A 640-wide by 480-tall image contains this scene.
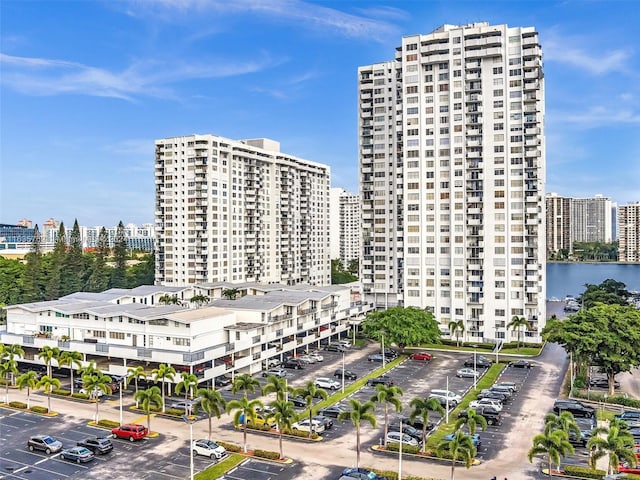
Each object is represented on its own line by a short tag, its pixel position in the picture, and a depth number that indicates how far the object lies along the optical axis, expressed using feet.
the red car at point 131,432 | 147.54
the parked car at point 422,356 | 245.65
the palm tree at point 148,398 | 146.82
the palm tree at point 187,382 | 160.76
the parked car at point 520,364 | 233.37
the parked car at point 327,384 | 199.06
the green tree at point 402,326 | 246.27
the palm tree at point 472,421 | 129.49
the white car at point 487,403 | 170.71
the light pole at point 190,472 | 118.38
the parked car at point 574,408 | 166.20
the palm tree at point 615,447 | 114.83
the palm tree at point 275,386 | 151.46
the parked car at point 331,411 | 168.35
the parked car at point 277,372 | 213.25
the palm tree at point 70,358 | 186.12
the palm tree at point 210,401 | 142.72
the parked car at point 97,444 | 138.82
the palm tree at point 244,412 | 138.00
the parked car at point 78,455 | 134.21
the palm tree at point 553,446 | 115.85
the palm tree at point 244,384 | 156.46
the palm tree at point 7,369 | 182.70
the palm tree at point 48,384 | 172.24
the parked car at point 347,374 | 213.05
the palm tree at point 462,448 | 118.83
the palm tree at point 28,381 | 172.39
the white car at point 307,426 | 151.94
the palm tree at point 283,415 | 134.31
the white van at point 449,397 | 179.39
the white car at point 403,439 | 142.51
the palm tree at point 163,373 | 168.66
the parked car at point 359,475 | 120.57
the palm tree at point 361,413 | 132.36
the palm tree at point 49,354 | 187.88
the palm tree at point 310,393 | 146.43
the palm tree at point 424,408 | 133.37
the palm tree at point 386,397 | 139.95
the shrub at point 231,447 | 139.54
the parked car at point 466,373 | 216.54
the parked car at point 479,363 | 233.90
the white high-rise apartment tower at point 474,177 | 280.10
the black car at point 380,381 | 202.25
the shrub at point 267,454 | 134.21
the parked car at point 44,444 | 140.77
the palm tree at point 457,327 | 270.87
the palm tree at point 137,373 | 170.71
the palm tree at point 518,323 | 265.34
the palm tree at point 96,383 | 163.63
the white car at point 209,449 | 135.64
